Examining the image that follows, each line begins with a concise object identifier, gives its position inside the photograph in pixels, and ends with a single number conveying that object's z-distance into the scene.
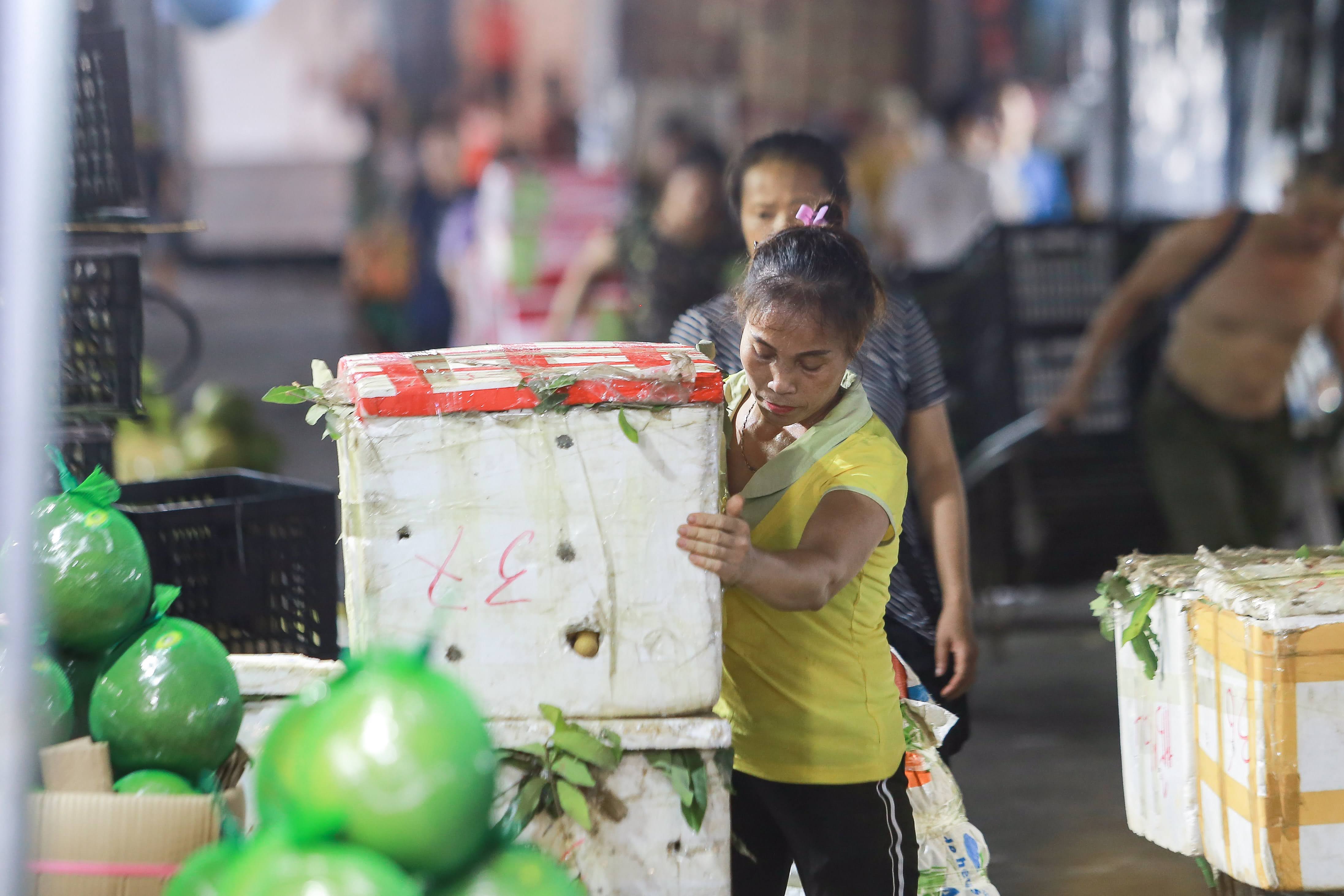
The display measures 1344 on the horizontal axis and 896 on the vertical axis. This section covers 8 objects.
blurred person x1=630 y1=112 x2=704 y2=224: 14.86
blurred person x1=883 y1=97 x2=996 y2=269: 16.12
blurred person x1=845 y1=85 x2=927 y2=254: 17.55
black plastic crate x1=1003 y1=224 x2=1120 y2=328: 11.38
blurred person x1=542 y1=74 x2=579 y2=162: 24.66
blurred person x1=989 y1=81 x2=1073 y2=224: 20.09
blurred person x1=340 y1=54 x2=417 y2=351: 21.06
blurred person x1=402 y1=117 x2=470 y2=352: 20.25
